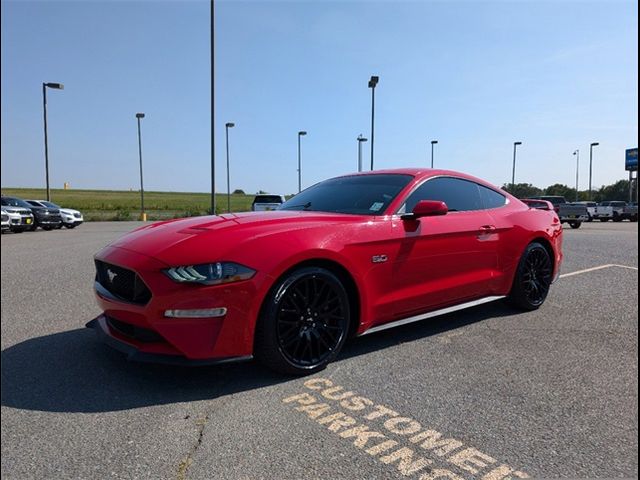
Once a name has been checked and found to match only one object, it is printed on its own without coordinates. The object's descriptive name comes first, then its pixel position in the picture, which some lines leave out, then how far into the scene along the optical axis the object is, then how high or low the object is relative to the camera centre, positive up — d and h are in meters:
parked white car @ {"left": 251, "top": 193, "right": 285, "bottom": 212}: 23.34 +0.38
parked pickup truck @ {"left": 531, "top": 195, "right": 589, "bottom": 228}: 22.17 -0.31
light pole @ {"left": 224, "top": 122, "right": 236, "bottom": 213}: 41.22 +6.76
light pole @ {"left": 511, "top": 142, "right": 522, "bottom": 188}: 50.46 +5.40
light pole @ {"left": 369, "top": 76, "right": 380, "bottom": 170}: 23.97 +6.18
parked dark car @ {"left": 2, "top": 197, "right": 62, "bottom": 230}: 20.16 -0.40
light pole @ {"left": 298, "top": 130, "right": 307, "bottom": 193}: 45.66 +4.80
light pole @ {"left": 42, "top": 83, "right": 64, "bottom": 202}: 24.94 +5.32
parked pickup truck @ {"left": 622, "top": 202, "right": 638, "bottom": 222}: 34.22 -0.40
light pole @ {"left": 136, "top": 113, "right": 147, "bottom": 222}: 35.84 +5.05
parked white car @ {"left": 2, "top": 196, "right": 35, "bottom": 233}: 18.12 -0.43
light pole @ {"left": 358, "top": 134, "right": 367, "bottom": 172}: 34.01 +4.23
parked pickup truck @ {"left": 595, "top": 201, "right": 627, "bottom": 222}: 34.09 -0.32
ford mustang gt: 2.88 -0.46
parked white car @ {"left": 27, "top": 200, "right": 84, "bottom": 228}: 22.27 -0.48
